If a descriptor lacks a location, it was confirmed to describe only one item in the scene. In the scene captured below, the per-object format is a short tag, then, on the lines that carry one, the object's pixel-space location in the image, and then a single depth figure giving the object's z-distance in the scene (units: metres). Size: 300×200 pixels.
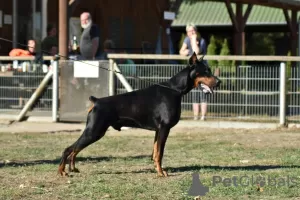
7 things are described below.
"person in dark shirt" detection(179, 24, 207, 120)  14.45
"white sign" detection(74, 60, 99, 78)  14.68
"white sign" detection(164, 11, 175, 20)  21.05
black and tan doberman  8.53
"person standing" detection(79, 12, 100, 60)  14.59
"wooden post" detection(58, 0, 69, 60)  15.05
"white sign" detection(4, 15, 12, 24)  18.97
